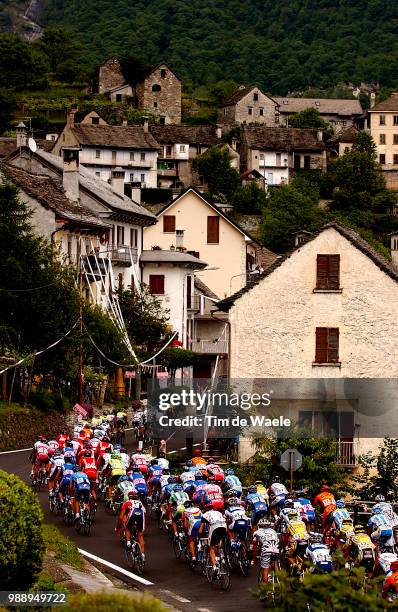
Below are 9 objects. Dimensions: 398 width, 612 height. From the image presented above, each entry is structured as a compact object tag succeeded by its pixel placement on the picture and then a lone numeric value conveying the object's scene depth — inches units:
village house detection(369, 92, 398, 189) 7372.1
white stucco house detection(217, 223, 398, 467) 2049.7
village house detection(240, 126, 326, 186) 6643.7
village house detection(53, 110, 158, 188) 5866.1
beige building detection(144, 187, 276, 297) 4114.2
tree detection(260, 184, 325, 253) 5334.6
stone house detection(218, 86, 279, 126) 7603.4
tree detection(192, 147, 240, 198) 6151.6
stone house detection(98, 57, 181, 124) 7524.6
